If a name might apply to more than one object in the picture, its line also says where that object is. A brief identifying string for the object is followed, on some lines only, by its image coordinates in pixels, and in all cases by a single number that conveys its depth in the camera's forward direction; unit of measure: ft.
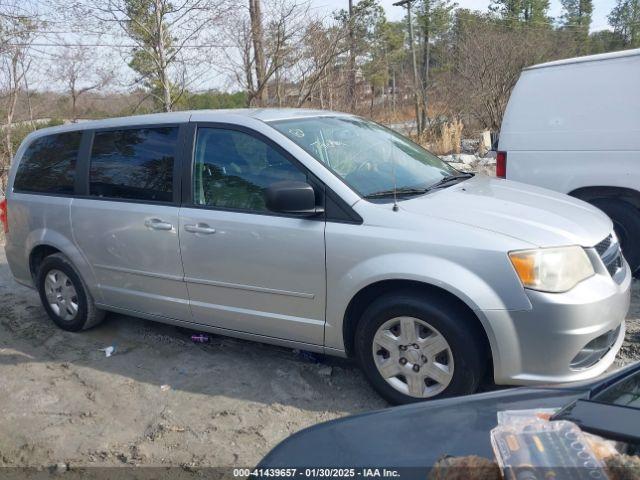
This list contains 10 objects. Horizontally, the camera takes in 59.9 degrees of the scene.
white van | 15.99
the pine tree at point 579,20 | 104.68
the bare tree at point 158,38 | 30.14
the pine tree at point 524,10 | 107.45
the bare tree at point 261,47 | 33.42
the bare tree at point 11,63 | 34.22
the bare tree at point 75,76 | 34.95
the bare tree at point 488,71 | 55.57
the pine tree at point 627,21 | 120.06
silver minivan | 9.64
